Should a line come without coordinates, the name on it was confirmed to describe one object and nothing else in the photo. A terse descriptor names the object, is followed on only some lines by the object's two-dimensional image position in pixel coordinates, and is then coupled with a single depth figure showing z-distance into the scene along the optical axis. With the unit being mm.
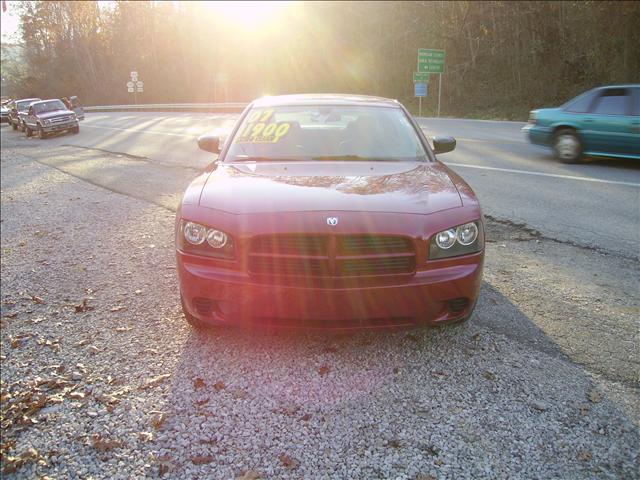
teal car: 10125
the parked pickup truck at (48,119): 22828
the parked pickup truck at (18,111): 25558
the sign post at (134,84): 47531
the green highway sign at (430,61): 29391
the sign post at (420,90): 29403
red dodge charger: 3053
